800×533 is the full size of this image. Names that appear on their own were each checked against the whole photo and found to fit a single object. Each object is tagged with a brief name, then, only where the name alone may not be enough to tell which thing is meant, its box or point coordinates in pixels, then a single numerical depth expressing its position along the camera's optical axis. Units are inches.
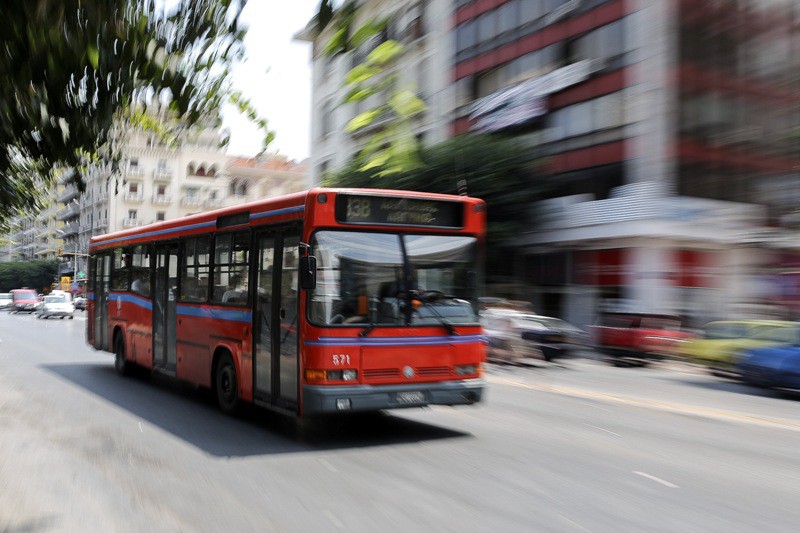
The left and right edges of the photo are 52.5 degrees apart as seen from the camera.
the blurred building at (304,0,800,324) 1115.9
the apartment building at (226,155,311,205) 3266.0
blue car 556.4
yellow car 682.2
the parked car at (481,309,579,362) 818.9
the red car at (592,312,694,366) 829.8
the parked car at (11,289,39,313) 2472.9
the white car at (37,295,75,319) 1941.4
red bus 327.6
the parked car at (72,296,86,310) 2665.8
